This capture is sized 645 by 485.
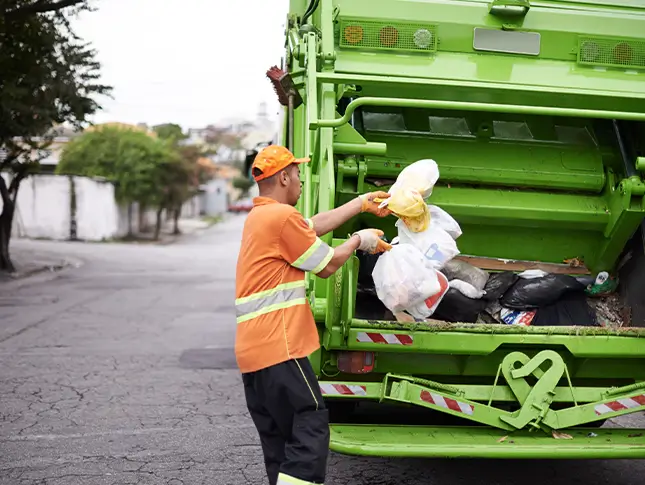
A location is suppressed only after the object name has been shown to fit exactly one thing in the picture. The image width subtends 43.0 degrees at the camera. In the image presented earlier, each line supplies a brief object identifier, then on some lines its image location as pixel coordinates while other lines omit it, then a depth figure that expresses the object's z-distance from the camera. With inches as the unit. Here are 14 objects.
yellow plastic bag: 152.2
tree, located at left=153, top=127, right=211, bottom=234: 1280.4
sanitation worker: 124.6
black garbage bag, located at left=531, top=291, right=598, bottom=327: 177.8
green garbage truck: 149.6
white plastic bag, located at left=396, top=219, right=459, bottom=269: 154.7
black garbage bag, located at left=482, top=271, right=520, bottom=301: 178.7
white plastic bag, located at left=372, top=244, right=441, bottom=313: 145.5
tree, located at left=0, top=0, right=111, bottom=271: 502.3
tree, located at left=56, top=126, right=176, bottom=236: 1203.2
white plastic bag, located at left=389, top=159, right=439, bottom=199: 155.3
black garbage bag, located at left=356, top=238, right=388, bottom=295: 171.6
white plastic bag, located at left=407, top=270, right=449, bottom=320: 151.3
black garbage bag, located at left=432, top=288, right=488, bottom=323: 170.4
